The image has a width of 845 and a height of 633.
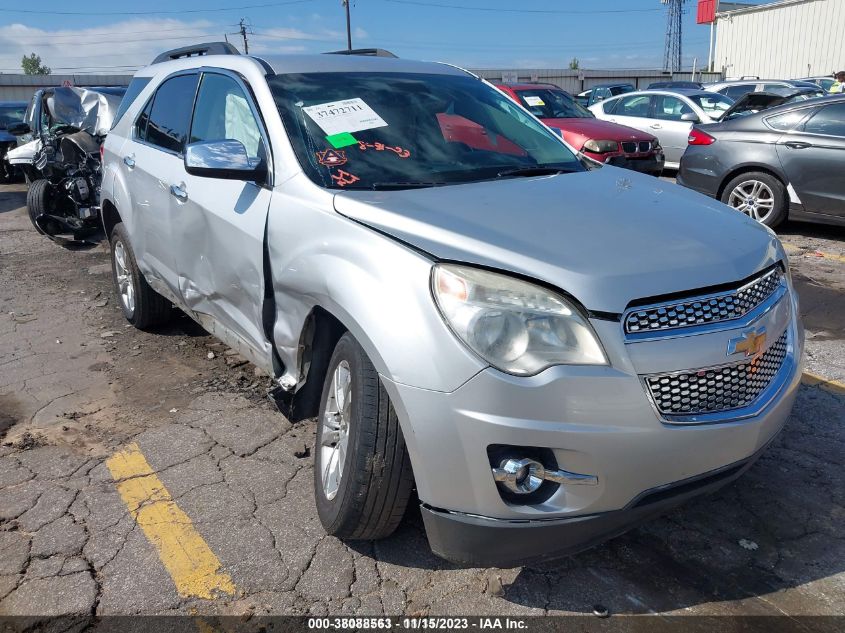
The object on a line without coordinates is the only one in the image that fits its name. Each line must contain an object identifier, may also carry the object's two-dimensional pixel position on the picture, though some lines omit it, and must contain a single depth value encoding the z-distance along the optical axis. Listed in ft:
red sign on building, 156.97
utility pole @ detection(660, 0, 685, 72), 257.14
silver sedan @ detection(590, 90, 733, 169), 38.11
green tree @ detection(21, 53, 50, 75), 395.85
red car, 32.83
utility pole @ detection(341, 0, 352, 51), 177.47
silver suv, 6.81
